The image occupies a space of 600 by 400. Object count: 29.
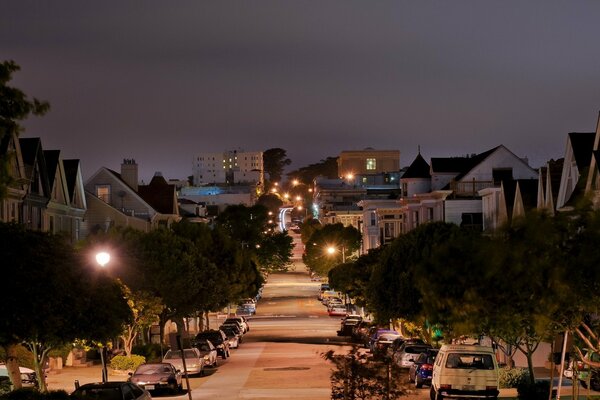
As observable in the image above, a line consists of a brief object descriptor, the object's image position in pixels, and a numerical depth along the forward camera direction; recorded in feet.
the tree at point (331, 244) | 536.01
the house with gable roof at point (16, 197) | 178.70
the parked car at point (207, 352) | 193.57
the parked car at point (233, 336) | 252.01
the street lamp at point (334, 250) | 491.88
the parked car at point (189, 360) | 171.32
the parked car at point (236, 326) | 268.82
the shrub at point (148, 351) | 204.03
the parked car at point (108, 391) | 99.81
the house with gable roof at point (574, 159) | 168.76
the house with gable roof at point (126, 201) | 300.40
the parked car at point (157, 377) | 146.61
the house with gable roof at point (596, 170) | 146.61
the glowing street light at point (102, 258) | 120.37
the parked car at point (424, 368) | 149.38
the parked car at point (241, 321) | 291.20
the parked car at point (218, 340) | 221.87
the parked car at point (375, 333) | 212.37
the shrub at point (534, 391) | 119.14
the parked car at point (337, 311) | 368.85
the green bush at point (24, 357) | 170.09
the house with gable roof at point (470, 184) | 291.99
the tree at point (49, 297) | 98.58
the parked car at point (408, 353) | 169.39
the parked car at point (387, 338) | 199.40
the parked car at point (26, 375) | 152.31
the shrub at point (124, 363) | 182.91
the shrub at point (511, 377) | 149.69
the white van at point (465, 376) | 121.90
